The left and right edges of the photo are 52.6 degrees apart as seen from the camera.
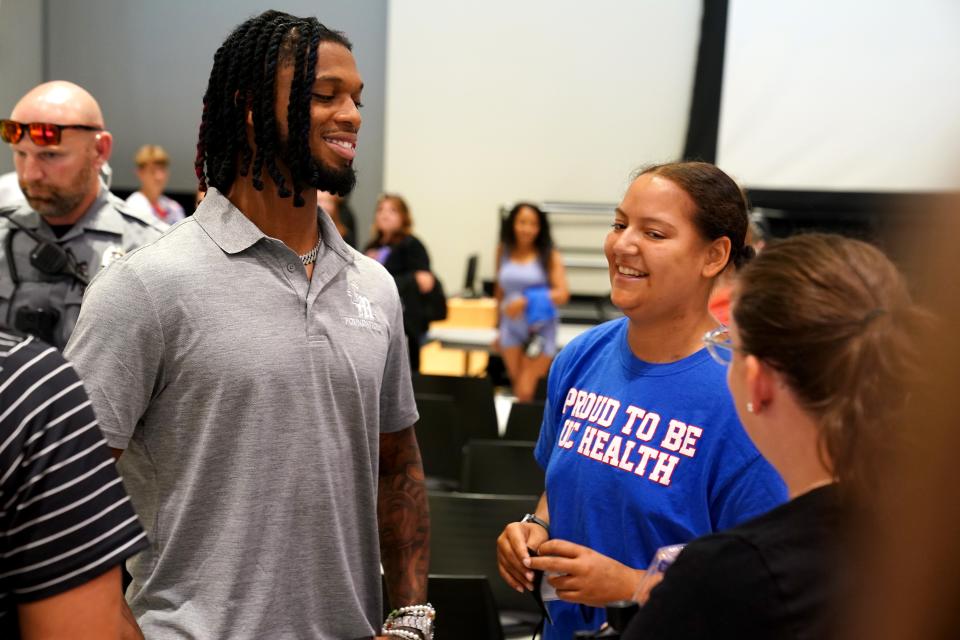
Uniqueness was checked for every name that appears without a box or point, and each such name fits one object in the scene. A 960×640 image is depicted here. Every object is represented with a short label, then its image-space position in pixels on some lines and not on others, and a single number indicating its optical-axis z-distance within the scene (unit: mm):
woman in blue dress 6543
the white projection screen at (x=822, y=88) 8656
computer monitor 9492
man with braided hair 1438
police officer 2664
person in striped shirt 880
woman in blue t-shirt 1545
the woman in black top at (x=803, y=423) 893
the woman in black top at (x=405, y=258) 6004
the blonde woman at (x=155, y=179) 8102
